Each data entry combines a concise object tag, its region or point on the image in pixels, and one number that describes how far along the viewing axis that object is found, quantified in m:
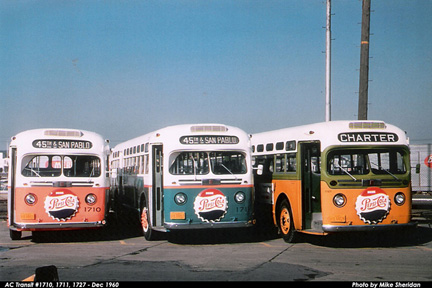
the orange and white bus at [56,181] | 14.60
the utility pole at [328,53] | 22.20
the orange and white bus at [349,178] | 13.09
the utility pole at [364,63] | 20.34
